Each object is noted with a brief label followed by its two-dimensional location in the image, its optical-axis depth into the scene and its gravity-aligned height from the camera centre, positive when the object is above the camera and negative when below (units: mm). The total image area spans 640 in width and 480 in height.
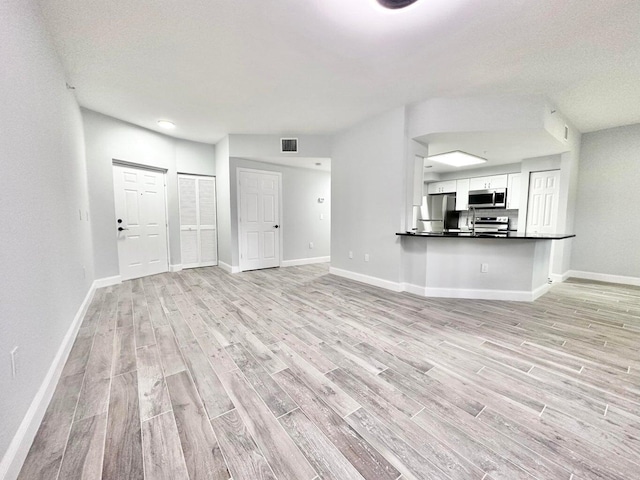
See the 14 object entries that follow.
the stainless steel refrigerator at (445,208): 6233 +159
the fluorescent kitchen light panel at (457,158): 4234 +1008
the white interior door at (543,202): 4703 +253
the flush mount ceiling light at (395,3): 1723 +1435
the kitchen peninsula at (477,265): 3383 -699
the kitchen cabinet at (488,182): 5621 +746
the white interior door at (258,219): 5137 -105
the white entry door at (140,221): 4301 -136
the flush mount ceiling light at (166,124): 4118 +1482
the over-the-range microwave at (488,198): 5566 +373
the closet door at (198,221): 5230 -156
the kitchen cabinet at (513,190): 5320 +522
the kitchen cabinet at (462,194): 6367 +521
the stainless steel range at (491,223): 5656 -204
